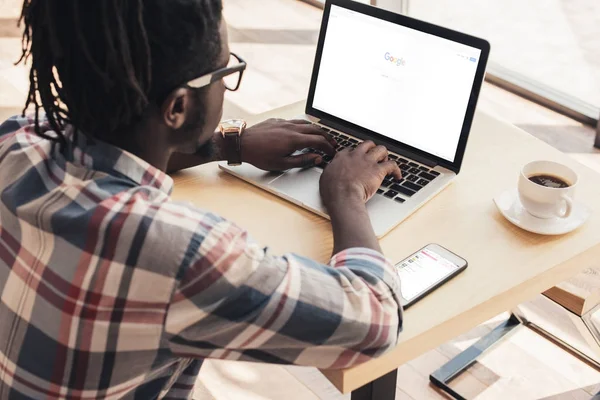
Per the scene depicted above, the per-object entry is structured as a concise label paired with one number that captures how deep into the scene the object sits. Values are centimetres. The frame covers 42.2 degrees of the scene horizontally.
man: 85
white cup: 123
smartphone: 112
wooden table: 108
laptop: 134
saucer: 124
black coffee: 127
